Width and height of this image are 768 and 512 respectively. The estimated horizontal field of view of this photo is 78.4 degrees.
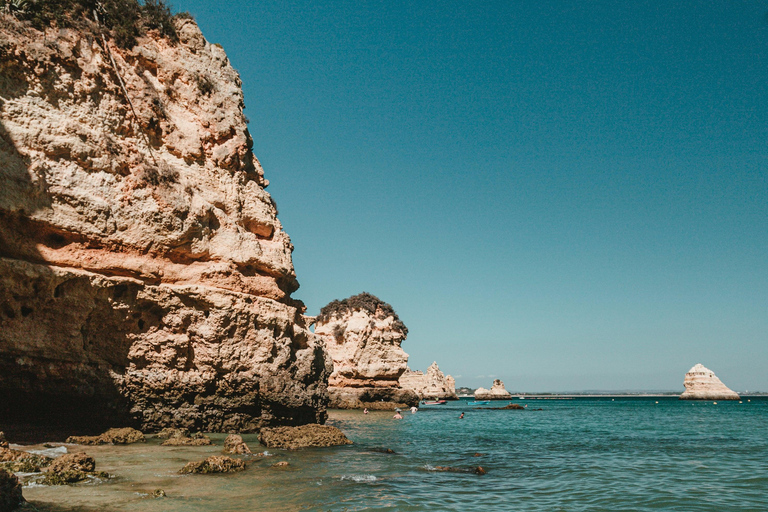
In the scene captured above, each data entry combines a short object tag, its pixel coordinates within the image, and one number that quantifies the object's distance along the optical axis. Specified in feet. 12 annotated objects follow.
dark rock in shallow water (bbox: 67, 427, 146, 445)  40.34
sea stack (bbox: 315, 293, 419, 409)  147.95
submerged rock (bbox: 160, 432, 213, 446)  42.34
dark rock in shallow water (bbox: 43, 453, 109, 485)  26.96
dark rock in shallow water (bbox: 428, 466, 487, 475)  41.09
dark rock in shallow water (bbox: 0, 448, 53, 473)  27.55
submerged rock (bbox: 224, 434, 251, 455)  40.37
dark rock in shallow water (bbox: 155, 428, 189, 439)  44.39
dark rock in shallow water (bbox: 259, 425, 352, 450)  47.44
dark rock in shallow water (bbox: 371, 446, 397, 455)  50.54
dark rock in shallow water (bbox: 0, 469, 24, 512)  19.49
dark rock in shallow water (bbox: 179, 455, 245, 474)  32.65
